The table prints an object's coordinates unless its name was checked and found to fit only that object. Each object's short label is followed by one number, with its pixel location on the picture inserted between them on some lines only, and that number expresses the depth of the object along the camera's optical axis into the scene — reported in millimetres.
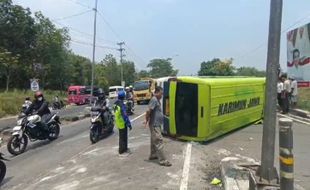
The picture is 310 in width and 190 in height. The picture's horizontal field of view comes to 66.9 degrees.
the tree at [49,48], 32188
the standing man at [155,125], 4961
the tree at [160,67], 57215
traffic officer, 5607
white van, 30266
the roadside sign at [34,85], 15411
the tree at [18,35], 30962
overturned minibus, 6309
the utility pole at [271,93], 3452
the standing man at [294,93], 10590
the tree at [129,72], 49907
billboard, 14004
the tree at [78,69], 36648
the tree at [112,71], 48018
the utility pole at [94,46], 20393
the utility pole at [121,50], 44228
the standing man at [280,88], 10449
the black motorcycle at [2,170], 4729
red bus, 27298
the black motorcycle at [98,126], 7047
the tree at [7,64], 22769
